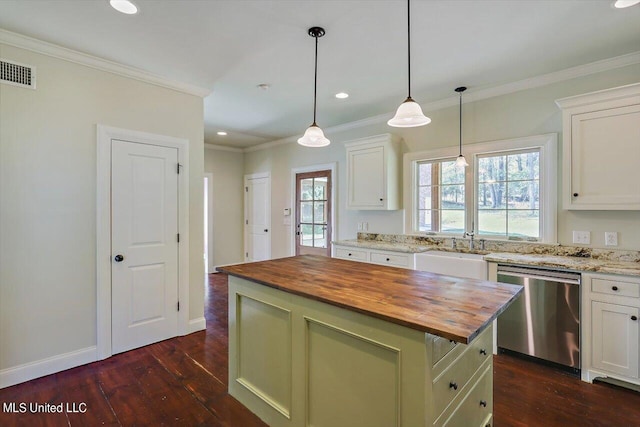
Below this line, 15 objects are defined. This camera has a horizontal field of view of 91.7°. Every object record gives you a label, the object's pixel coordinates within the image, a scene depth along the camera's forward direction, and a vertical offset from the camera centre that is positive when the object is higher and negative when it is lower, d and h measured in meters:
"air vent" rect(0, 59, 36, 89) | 2.32 +1.06
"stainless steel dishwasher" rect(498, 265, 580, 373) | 2.46 -0.87
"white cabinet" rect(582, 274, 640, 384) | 2.23 -0.85
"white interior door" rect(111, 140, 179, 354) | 2.86 -0.30
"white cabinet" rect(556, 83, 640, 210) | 2.42 +0.52
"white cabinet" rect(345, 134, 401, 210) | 3.91 +0.53
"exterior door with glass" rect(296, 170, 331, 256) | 5.04 +0.00
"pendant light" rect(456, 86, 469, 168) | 3.32 +0.57
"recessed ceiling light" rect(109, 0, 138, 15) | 1.96 +1.33
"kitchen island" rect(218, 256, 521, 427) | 1.24 -0.65
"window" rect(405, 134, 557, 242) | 3.07 +0.25
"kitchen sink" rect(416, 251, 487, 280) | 2.91 -0.51
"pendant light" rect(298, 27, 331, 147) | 2.32 +0.60
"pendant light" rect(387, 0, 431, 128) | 1.87 +0.59
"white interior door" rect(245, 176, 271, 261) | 6.09 -0.10
